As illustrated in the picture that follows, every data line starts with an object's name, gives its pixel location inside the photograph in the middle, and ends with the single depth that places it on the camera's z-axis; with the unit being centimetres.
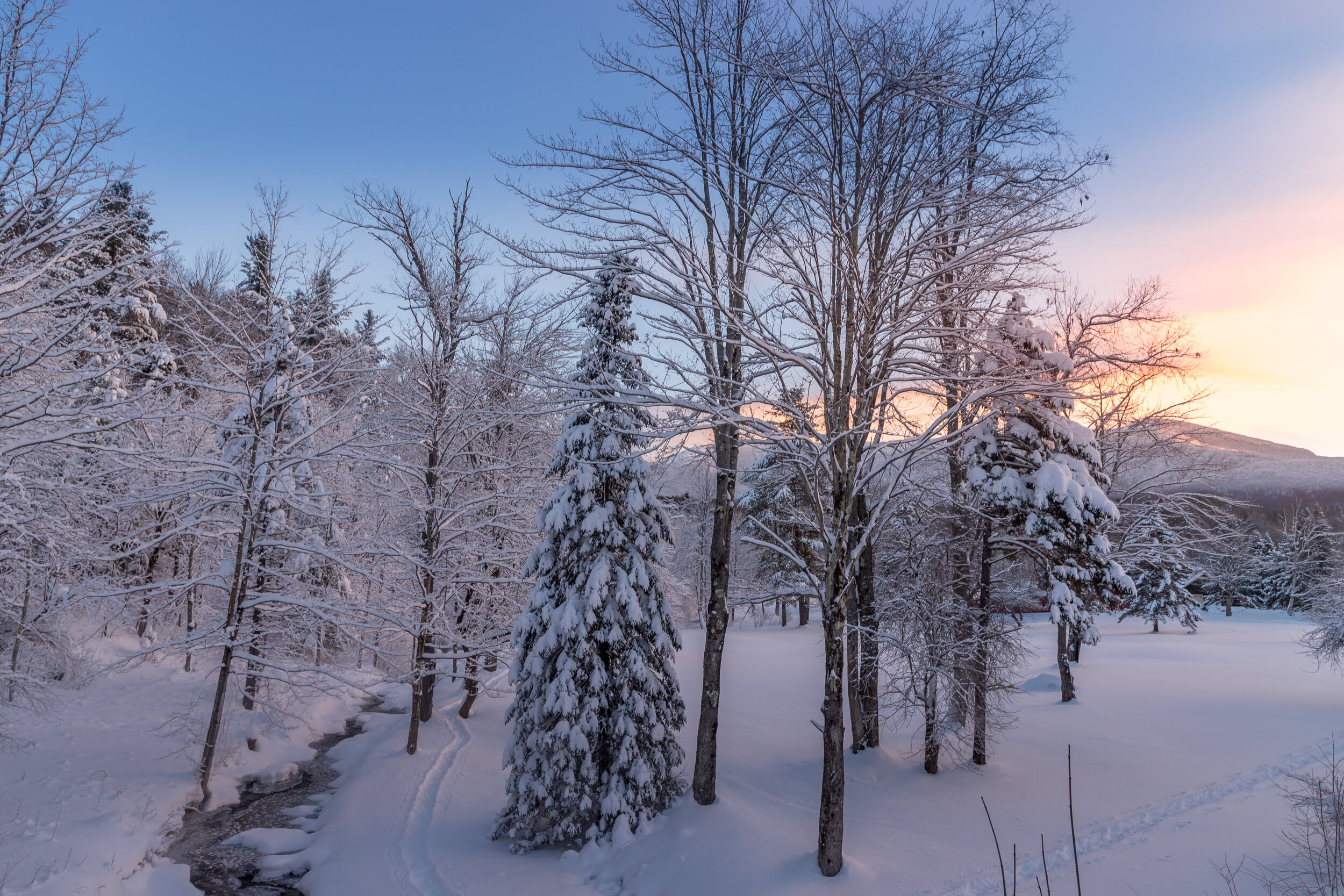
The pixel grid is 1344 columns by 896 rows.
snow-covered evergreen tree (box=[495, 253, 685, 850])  1049
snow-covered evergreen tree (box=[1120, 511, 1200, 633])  3344
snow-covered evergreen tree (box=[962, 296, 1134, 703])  1216
